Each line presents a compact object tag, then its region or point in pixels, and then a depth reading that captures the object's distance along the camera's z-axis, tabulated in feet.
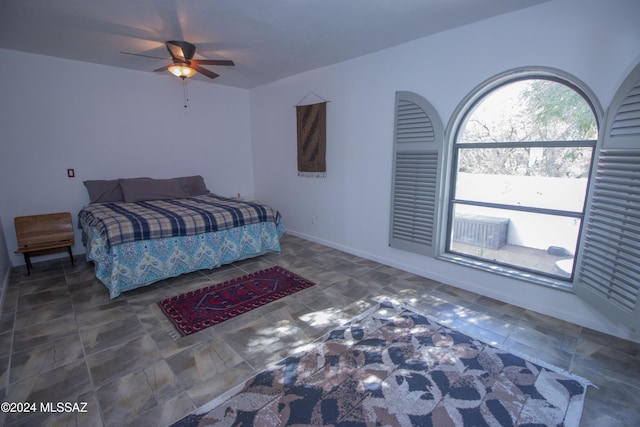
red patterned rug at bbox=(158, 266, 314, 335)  8.54
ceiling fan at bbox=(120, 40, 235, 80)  10.21
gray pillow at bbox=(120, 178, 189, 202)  13.78
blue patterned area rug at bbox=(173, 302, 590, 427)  5.40
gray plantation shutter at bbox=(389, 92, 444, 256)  10.53
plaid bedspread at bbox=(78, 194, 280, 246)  9.94
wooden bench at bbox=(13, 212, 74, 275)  11.67
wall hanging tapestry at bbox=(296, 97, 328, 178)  14.24
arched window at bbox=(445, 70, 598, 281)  8.36
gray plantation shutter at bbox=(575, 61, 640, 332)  6.56
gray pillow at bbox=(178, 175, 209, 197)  15.65
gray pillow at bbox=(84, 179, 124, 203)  13.42
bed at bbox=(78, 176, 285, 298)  9.74
